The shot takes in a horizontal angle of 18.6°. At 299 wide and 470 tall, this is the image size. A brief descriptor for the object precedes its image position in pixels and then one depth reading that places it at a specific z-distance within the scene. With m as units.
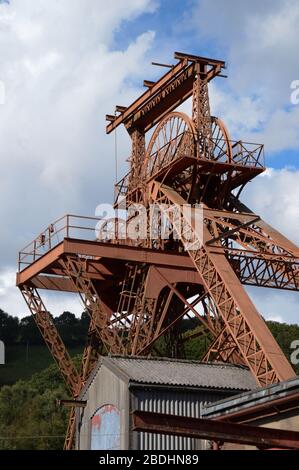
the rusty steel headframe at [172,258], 34.62
